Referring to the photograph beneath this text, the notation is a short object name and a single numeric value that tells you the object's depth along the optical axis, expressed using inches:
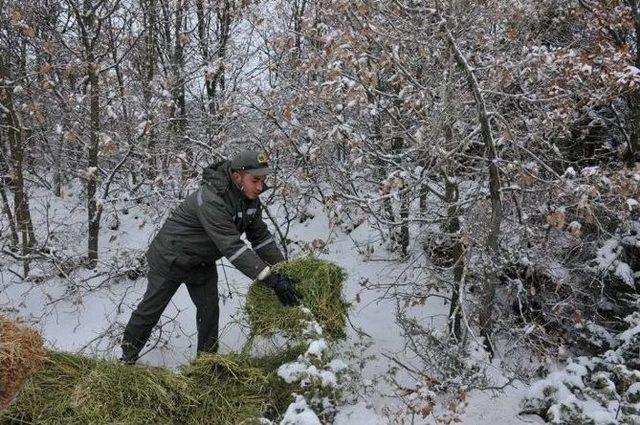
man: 144.9
